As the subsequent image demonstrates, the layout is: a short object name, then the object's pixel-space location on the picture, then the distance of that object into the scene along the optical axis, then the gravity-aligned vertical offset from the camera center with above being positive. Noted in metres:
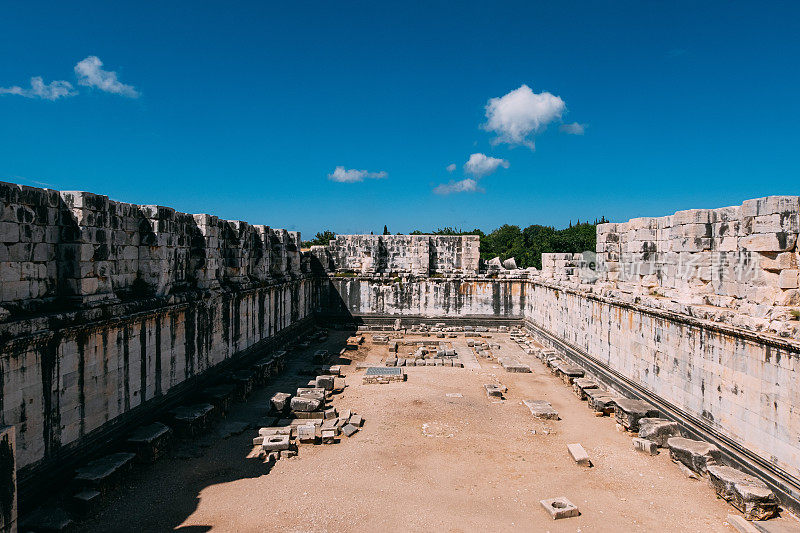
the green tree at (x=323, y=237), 52.07 +2.86
